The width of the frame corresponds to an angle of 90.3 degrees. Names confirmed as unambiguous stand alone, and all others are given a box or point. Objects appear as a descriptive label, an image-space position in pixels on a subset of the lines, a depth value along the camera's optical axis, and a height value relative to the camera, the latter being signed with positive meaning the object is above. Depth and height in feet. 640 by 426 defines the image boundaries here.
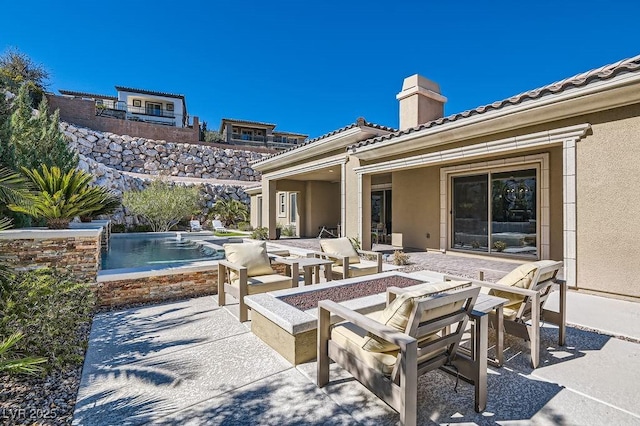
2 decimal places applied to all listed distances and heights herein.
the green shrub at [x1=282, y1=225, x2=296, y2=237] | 64.54 -3.35
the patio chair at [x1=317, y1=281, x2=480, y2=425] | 8.03 -3.80
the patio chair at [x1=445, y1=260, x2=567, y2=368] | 12.03 -3.38
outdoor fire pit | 12.55 -4.15
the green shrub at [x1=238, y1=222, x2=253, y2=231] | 80.37 -3.14
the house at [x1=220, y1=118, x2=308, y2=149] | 141.31 +40.33
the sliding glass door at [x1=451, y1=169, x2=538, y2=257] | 29.78 +0.25
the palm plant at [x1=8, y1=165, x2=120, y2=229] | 20.04 +1.16
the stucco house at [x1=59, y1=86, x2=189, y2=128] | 146.72 +53.76
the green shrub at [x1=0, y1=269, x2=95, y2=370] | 12.45 -4.46
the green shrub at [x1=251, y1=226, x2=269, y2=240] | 52.95 -3.25
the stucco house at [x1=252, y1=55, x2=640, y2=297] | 18.31 +3.76
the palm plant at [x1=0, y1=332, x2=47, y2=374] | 7.44 -3.53
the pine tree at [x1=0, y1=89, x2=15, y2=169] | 23.98 +5.75
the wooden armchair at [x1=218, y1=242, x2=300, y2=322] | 18.31 -3.61
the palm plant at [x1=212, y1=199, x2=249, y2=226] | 89.10 +0.72
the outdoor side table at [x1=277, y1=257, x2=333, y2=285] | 20.92 -3.42
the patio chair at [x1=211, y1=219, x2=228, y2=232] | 73.60 -2.75
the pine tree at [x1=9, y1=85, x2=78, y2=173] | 27.42 +7.88
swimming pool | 36.14 -5.11
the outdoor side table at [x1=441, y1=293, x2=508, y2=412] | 9.52 -4.54
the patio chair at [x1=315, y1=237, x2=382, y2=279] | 23.12 -3.47
